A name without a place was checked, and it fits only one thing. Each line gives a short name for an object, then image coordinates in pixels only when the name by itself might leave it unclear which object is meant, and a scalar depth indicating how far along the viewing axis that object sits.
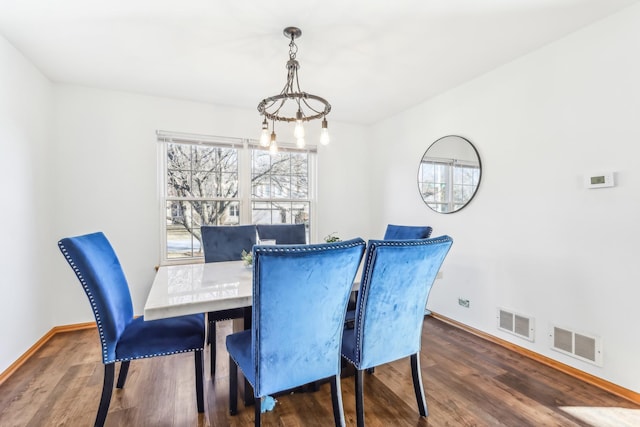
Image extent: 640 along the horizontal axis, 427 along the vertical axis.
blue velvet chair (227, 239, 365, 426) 1.27
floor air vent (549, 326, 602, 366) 2.10
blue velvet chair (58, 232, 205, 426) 1.51
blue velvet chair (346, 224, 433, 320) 2.07
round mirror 2.98
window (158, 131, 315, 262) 3.43
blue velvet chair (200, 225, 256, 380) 2.74
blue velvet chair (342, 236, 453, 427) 1.50
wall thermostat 2.04
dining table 1.41
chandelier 1.98
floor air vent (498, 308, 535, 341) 2.49
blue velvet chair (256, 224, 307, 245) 3.02
